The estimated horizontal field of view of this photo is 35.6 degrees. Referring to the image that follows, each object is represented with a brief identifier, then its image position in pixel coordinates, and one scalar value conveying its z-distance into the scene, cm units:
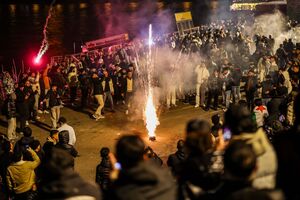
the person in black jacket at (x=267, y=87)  1464
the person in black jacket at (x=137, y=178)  394
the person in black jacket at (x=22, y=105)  1466
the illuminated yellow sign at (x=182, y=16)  2633
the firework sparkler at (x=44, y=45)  3848
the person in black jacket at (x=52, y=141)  917
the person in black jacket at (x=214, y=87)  1652
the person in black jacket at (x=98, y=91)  1598
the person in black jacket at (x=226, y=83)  1628
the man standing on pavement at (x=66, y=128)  1125
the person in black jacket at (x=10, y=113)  1409
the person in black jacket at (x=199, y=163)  416
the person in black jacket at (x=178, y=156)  786
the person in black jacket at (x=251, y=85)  1558
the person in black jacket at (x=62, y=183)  418
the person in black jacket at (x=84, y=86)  1728
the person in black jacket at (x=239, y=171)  372
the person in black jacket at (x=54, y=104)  1512
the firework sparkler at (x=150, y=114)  1491
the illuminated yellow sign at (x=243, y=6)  2960
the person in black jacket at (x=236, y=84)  1622
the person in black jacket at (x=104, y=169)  816
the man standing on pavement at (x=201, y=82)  1694
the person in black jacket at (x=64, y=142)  923
